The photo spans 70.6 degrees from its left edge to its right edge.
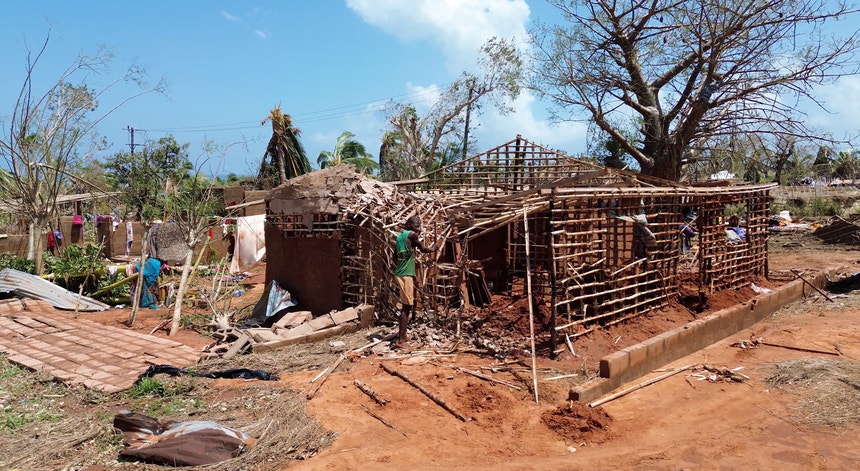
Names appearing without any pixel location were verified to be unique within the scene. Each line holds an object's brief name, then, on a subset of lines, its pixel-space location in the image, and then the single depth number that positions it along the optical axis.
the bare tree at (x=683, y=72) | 14.01
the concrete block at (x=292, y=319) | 9.46
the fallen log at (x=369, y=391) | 6.34
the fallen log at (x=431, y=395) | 6.19
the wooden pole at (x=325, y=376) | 6.46
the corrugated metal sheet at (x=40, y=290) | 11.79
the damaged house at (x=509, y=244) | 8.18
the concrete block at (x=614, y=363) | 6.92
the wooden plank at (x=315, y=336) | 8.43
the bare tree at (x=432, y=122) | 25.17
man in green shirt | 8.17
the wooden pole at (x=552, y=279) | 7.42
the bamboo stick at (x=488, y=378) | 6.81
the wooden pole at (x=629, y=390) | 6.49
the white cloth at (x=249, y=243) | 16.72
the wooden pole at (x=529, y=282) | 6.54
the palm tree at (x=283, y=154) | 24.47
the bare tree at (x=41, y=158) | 13.16
